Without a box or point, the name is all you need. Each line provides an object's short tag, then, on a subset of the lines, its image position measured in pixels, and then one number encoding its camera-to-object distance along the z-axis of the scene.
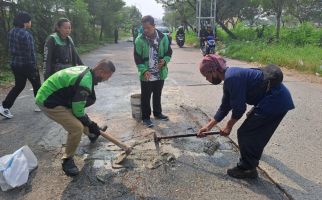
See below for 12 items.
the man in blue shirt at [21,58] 6.40
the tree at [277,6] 19.77
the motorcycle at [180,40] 27.33
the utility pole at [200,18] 24.03
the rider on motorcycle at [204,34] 18.62
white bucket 6.40
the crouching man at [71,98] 3.86
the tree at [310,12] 36.26
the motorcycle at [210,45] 17.74
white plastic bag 3.90
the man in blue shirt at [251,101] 3.73
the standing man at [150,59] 5.92
